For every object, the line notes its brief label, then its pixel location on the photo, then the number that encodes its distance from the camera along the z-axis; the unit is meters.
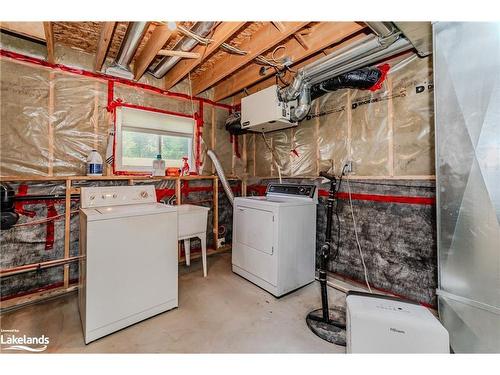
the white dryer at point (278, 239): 2.25
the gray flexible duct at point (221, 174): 3.37
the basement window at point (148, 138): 2.77
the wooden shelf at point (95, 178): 2.04
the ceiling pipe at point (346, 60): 1.64
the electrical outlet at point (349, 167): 2.45
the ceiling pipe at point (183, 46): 1.83
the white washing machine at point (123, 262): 1.61
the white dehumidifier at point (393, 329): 1.16
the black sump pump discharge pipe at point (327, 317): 1.70
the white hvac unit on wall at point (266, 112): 2.55
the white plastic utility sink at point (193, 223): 2.49
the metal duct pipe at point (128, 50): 1.83
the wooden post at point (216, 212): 3.45
